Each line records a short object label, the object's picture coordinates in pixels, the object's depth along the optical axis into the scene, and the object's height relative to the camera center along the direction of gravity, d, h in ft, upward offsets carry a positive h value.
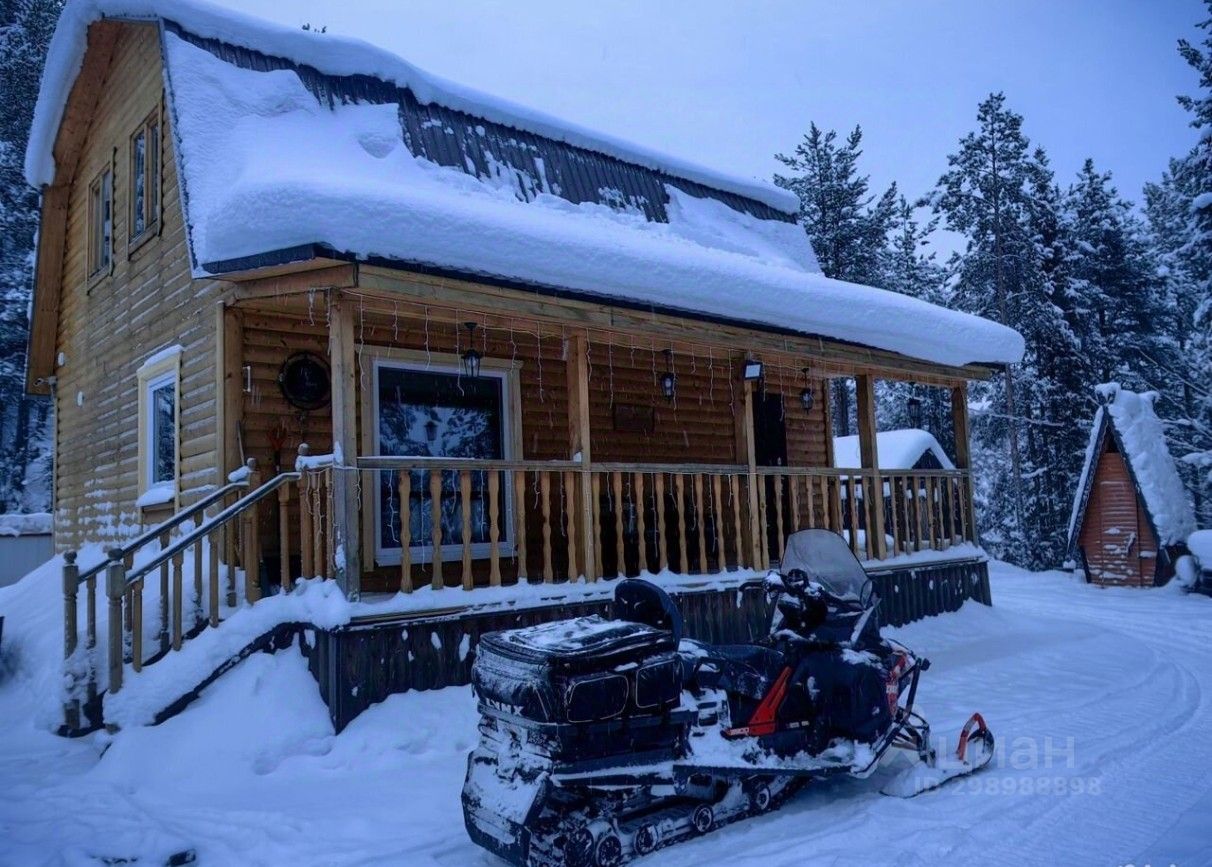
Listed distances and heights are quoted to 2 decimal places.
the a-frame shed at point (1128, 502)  51.67 -2.12
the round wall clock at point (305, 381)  26.06 +3.37
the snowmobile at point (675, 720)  11.71 -3.54
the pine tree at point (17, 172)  76.54 +28.48
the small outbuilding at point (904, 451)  66.13 +1.86
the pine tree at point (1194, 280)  59.16 +15.19
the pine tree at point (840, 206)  85.35 +26.39
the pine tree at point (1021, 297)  78.07 +15.86
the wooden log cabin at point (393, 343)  20.47 +4.57
